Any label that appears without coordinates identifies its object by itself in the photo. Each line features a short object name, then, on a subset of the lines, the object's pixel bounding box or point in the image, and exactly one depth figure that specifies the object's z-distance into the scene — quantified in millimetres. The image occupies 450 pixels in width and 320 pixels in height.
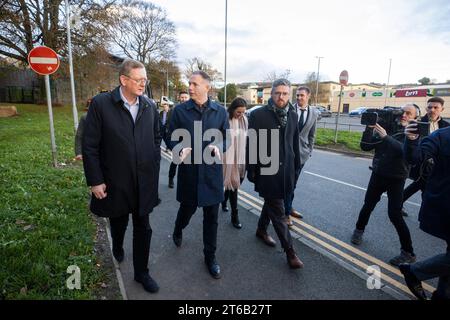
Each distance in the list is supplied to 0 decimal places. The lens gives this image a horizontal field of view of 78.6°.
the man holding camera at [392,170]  3275
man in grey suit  4582
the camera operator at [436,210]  2201
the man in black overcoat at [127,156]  2408
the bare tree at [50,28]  18203
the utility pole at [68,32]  10693
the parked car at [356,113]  39088
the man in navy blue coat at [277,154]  3164
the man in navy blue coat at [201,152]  2936
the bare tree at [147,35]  38906
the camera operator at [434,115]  4156
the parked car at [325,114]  38066
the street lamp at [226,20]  20781
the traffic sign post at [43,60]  6336
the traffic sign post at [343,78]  11664
